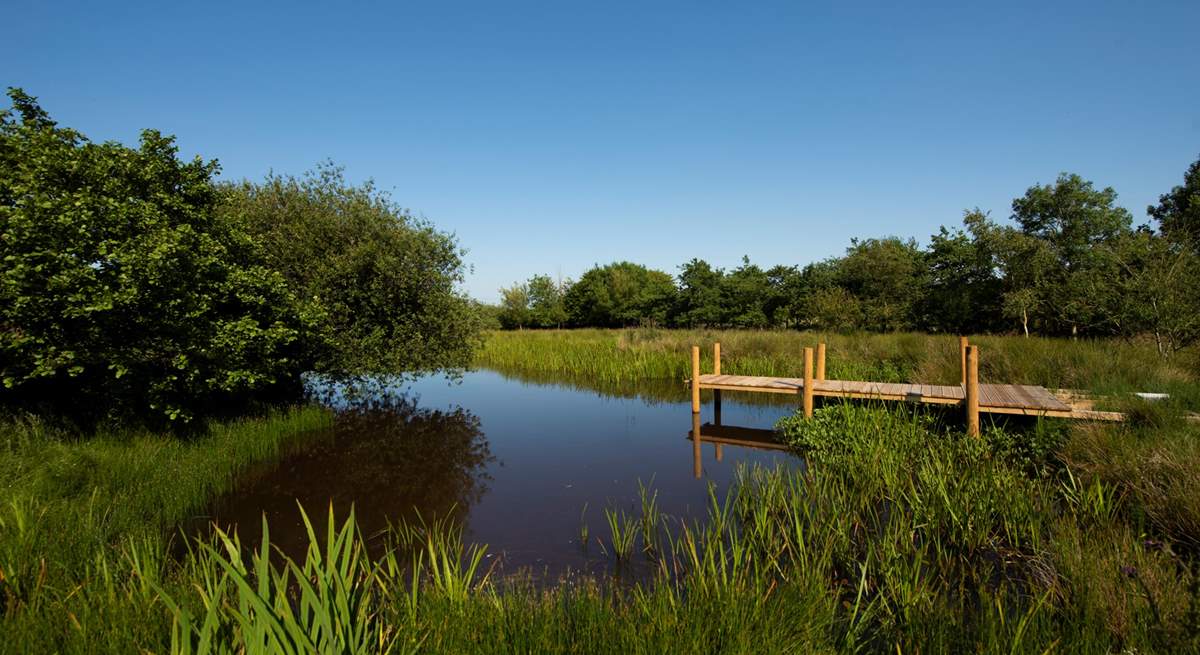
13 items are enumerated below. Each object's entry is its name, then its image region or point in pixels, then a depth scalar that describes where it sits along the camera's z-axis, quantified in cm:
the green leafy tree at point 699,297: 4391
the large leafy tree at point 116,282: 710
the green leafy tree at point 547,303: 6381
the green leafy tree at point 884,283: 3425
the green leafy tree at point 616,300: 5122
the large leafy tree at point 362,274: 1251
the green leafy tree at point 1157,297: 1322
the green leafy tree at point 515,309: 6631
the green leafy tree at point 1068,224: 2758
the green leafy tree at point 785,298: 4044
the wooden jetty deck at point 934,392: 914
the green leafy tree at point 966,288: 3194
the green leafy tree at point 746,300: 4222
